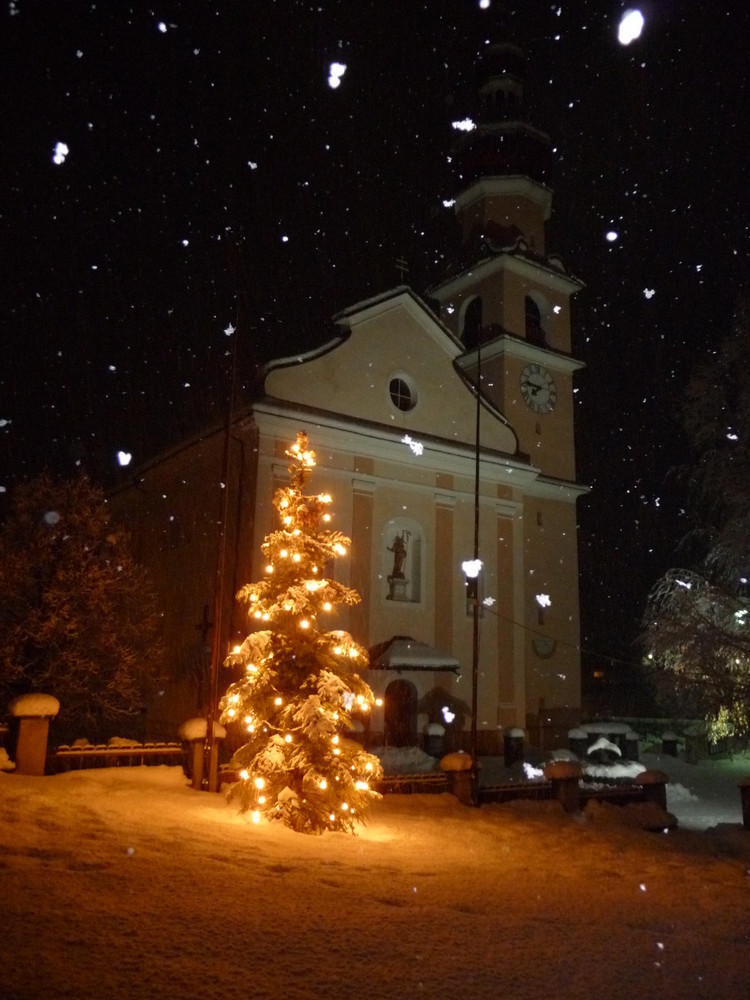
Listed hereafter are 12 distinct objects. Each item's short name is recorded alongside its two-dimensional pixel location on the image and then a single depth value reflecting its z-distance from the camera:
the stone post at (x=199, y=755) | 13.67
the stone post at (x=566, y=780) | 15.05
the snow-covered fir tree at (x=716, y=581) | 17.69
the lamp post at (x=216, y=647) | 13.68
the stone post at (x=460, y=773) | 14.81
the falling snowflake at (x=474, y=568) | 17.69
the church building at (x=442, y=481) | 23.94
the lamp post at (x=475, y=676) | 14.97
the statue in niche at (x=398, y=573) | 24.88
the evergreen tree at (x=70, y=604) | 19.08
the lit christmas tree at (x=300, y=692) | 11.16
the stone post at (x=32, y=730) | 12.23
